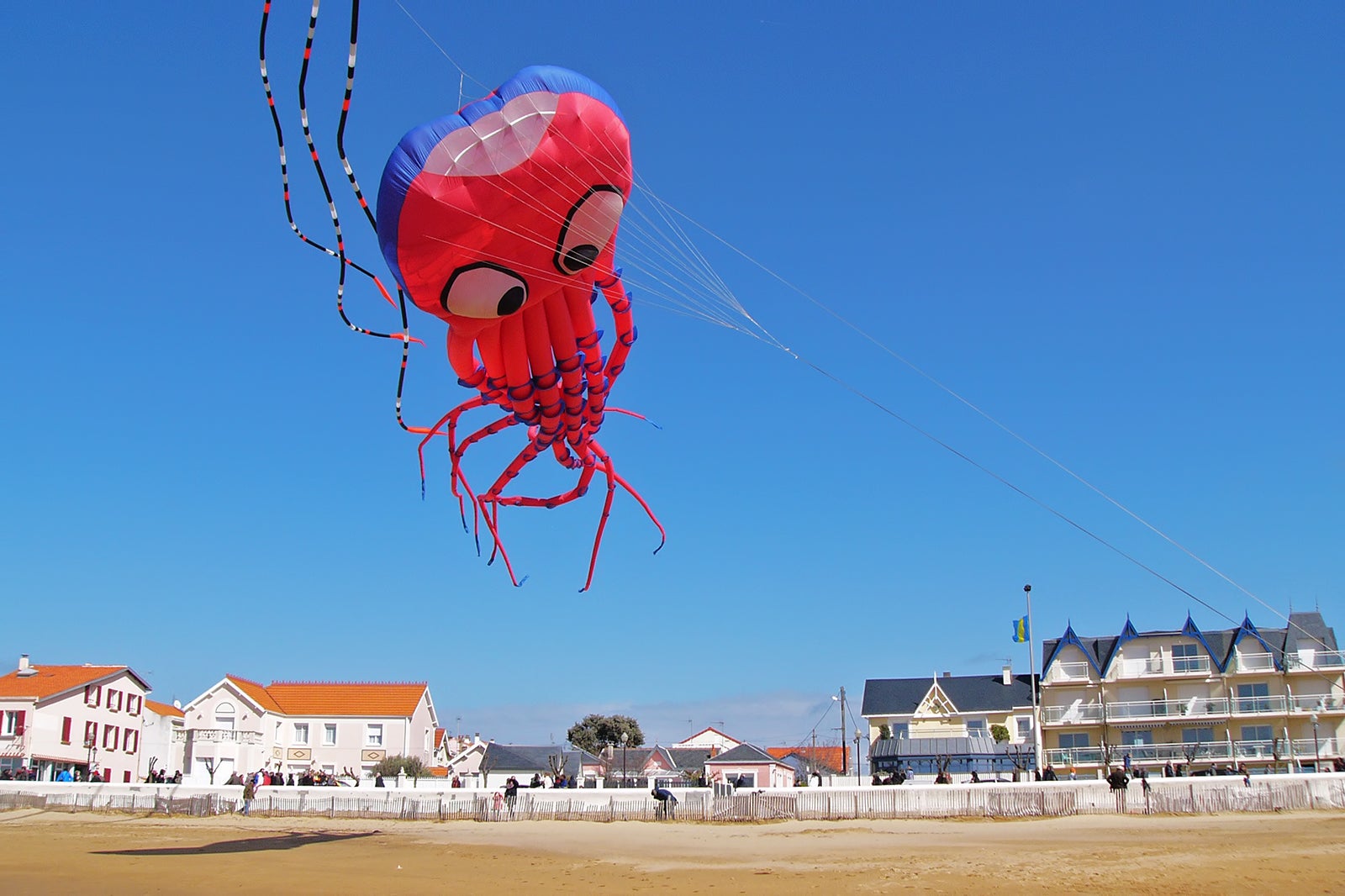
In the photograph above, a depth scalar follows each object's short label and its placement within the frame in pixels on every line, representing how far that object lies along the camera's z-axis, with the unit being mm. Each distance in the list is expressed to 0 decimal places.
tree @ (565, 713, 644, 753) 74188
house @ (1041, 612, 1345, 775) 48000
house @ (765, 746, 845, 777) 79406
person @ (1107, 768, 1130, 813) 30516
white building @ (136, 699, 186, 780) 55531
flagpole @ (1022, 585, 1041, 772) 48281
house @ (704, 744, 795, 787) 66438
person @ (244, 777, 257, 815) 34875
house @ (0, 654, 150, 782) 48125
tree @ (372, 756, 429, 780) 54125
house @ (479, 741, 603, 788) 64312
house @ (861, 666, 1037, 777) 52031
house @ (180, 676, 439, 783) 52656
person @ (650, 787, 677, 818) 31391
